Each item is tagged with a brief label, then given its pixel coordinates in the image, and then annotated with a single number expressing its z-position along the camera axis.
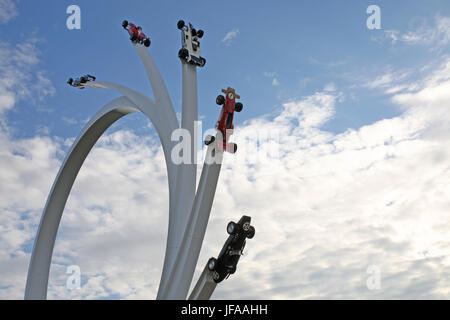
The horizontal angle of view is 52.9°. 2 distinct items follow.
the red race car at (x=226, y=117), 9.52
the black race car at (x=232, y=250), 9.05
